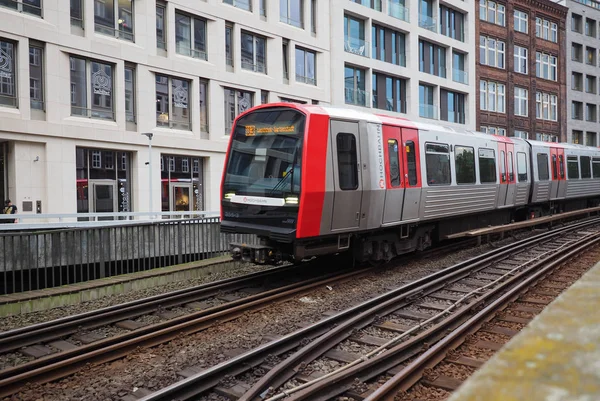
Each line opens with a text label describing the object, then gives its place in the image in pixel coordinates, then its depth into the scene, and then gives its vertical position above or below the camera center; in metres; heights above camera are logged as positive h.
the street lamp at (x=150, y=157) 19.67 +1.57
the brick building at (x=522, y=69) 41.56 +10.31
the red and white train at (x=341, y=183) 9.38 +0.22
